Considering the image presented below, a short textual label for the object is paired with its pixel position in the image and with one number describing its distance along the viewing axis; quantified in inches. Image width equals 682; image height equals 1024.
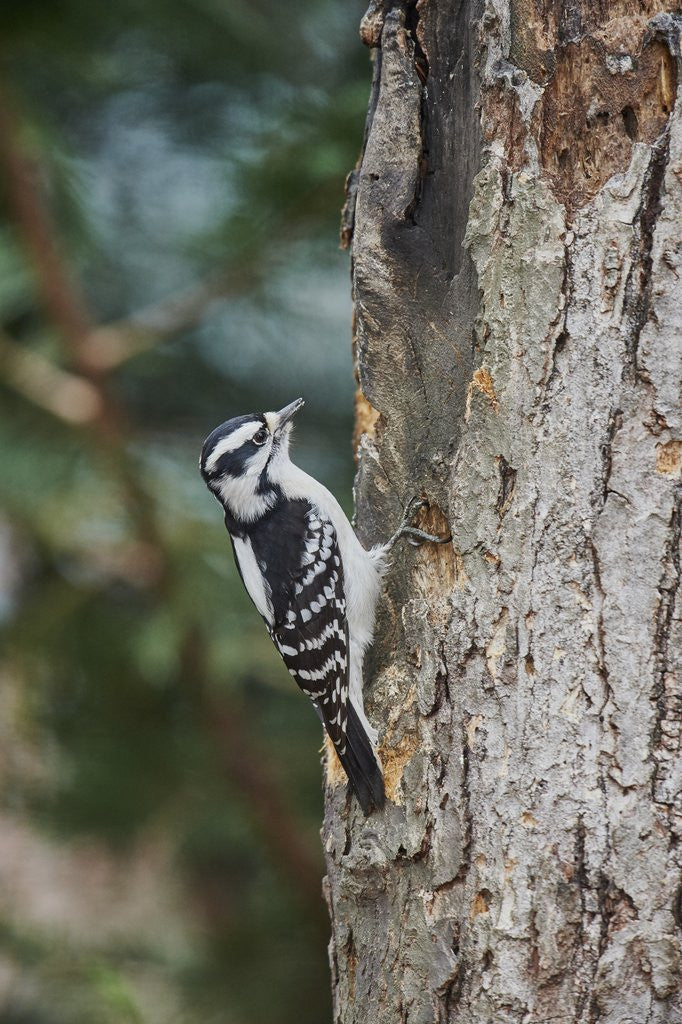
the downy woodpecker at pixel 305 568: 245.8
